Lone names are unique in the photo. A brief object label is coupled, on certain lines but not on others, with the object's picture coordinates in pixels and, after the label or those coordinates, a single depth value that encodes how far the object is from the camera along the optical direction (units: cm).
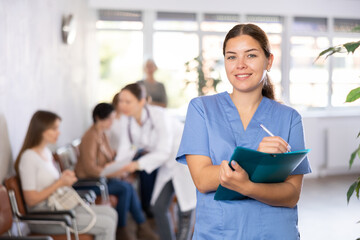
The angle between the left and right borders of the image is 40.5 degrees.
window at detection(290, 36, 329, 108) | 838
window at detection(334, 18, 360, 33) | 852
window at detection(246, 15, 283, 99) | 817
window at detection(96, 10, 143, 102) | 764
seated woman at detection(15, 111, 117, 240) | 318
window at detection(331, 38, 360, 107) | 865
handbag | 326
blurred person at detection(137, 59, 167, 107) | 694
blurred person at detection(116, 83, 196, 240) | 366
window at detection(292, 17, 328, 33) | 830
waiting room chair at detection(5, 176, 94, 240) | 300
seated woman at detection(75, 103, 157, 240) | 456
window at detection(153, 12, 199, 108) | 781
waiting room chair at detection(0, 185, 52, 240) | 286
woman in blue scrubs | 153
